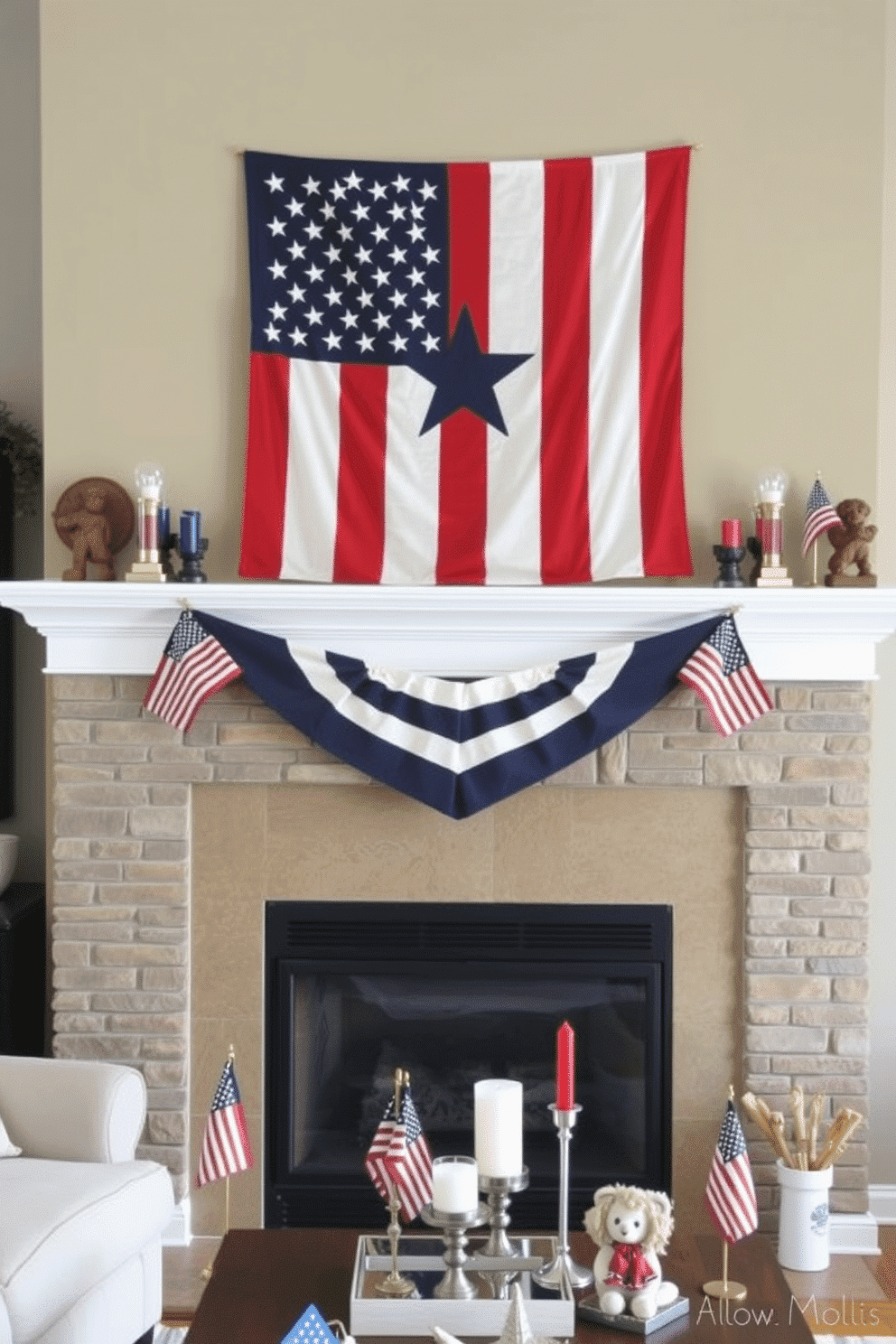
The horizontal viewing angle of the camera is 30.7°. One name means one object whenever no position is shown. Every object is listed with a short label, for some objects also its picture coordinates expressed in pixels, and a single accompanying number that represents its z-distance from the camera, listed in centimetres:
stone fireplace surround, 409
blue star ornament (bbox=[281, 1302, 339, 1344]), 220
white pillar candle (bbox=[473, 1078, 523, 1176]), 269
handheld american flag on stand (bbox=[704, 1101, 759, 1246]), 308
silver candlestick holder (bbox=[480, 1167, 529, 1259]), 271
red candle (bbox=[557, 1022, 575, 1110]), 271
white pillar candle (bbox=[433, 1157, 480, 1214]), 265
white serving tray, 266
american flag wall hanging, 409
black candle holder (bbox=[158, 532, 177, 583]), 411
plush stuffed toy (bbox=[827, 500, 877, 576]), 404
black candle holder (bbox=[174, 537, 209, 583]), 405
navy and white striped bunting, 399
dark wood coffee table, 269
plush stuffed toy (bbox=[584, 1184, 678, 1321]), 272
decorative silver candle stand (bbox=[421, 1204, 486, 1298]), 267
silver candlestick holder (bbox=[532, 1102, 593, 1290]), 274
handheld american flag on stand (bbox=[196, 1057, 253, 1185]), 336
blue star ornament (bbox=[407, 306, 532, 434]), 411
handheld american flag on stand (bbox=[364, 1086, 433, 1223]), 296
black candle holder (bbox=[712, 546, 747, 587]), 402
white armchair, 300
